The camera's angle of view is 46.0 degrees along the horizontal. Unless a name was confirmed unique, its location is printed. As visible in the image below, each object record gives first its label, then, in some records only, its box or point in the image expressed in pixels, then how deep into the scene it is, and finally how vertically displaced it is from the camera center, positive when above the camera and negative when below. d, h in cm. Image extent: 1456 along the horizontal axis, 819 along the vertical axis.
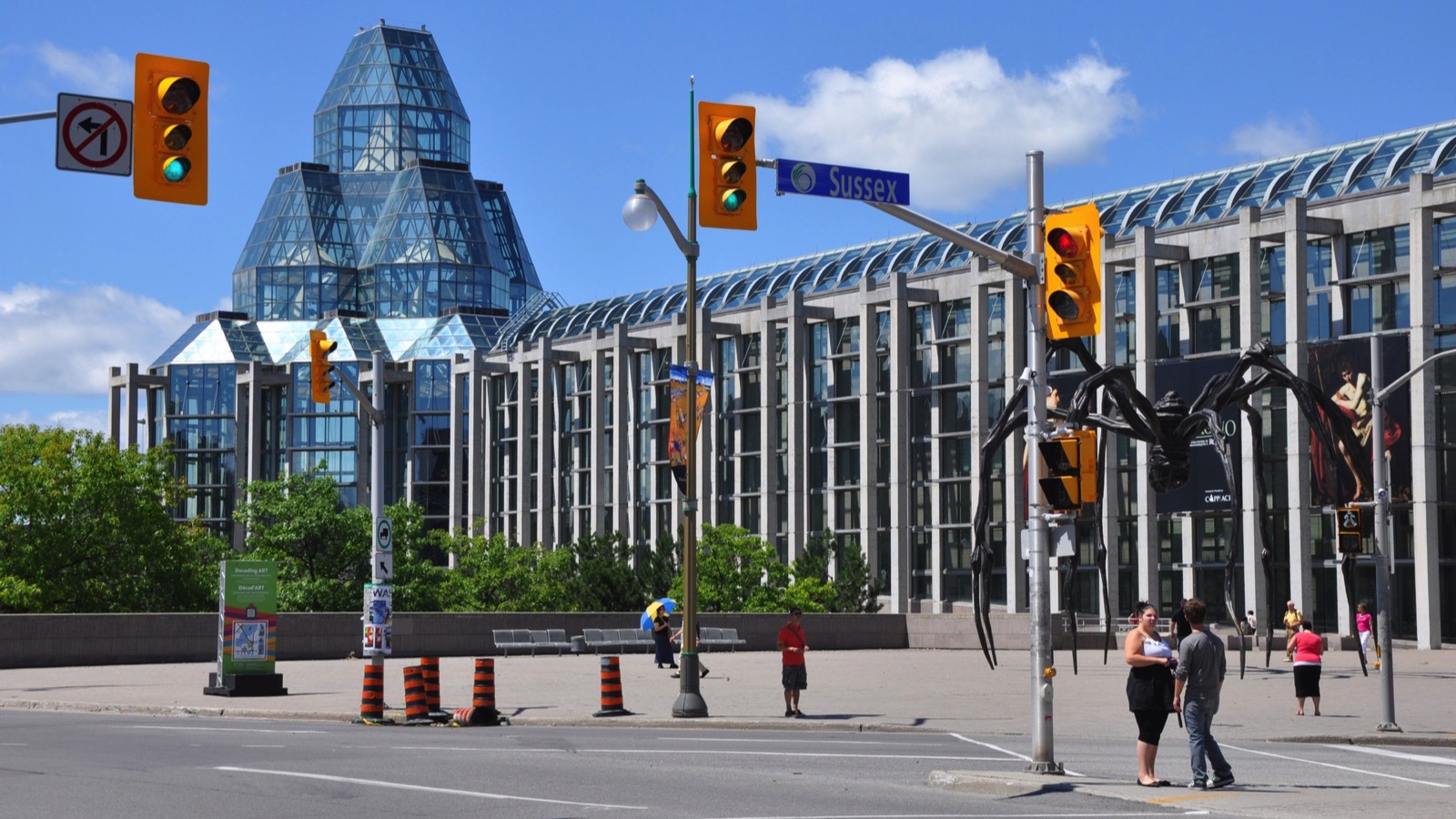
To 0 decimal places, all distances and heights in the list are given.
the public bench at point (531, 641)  4904 -338
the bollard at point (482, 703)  2580 -269
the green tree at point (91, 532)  5912 -24
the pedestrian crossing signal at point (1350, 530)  2592 -12
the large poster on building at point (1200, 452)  5872 +238
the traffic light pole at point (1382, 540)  2425 -26
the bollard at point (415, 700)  2548 -262
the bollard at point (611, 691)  2703 -264
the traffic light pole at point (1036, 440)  1669 +83
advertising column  3117 -192
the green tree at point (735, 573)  6638 -194
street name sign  1658 +333
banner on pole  2631 +152
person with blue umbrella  4050 -256
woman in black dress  1595 -154
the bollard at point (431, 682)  2638 -243
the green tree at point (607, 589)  6488 -245
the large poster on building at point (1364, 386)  5381 +434
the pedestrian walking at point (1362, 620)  3666 -216
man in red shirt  2656 -218
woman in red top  2670 -218
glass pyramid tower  11000 +1767
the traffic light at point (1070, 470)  1633 +50
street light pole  2605 -30
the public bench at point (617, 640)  5134 -349
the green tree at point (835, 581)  6662 -228
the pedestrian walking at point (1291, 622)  3222 -193
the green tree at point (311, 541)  6856 -66
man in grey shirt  1580 -154
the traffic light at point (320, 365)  2689 +251
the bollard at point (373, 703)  2570 -267
